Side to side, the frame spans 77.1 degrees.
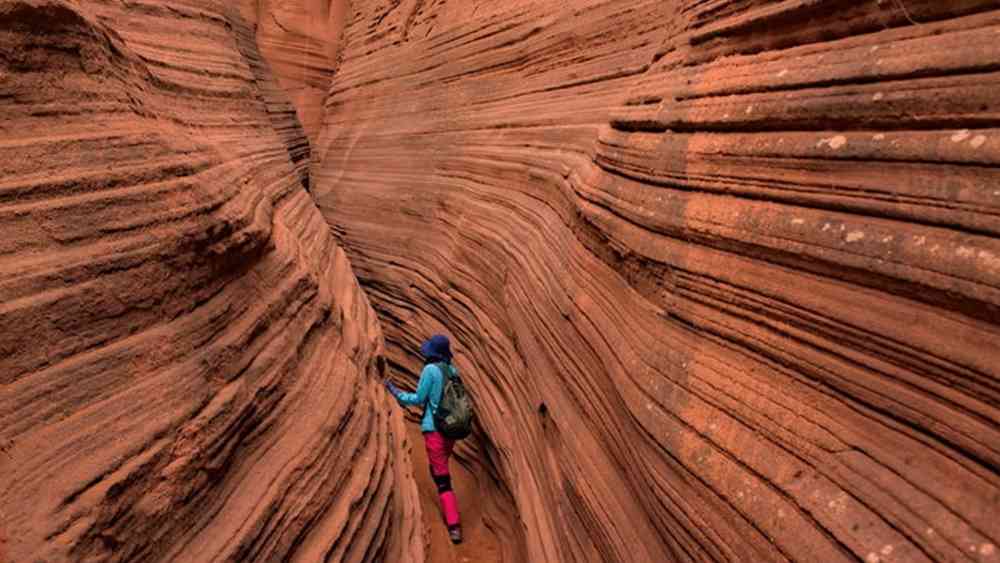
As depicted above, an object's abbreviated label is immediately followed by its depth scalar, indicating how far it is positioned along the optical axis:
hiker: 4.83
